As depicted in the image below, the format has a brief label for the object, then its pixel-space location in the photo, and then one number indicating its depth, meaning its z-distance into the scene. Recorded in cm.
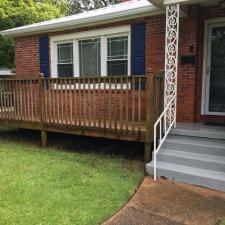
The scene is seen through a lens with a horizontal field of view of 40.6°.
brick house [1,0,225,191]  537
